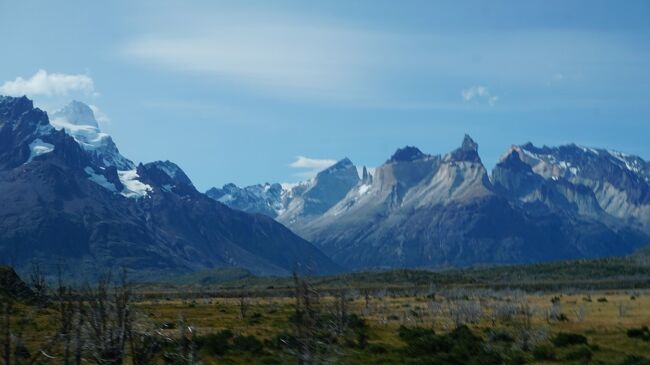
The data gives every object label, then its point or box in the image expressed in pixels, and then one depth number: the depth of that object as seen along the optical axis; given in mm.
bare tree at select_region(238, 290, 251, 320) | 94662
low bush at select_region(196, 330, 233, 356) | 59688
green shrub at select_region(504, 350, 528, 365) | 53312
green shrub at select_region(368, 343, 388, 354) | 60906
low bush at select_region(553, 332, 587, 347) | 61312
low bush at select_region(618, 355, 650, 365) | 48572
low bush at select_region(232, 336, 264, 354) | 60594
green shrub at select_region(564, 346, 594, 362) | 53919
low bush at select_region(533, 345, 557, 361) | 56000
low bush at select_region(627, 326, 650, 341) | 64950
